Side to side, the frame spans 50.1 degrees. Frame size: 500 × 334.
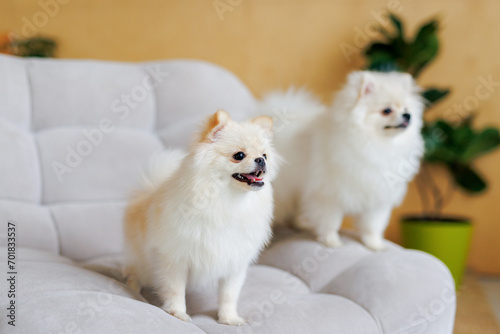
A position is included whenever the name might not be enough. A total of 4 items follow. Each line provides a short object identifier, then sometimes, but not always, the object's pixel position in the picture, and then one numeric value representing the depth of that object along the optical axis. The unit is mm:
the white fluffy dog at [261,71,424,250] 1881
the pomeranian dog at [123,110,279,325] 1272
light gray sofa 1201
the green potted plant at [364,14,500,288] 2984
